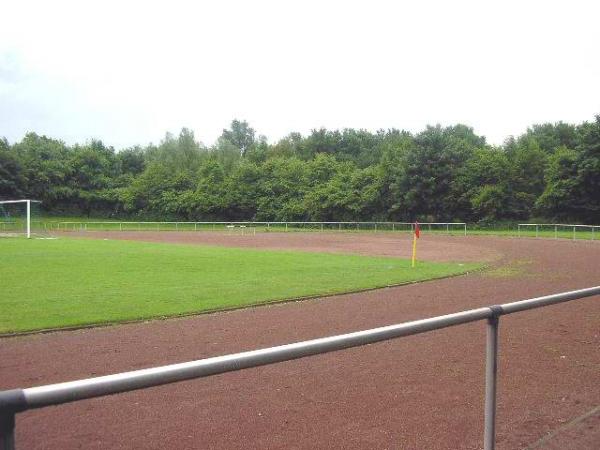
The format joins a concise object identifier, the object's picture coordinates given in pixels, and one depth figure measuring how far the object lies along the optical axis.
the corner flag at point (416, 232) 21.40
